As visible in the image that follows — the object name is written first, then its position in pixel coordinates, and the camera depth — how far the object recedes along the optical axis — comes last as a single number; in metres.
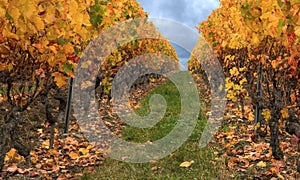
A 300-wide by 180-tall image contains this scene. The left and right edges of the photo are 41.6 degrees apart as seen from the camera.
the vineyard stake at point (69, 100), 7.97
